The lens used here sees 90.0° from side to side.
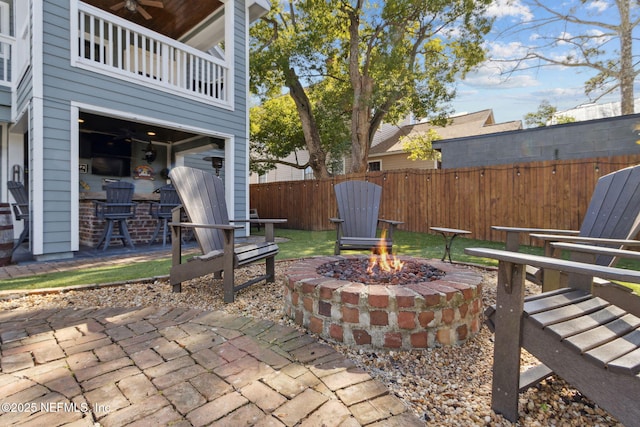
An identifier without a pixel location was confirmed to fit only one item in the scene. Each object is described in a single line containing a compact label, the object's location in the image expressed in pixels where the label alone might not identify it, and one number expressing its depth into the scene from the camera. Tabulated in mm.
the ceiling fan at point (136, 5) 5682
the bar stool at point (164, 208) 5305
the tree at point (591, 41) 8062
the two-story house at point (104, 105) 4125
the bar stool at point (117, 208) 4711
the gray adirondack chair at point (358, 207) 4027
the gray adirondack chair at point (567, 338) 957
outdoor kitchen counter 5402
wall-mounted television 7414
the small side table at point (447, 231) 3268
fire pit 1742
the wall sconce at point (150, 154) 7988
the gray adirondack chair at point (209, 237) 2504
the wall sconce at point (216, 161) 8297
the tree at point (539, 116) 16059
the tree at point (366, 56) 8664
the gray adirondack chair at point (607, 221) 1972
